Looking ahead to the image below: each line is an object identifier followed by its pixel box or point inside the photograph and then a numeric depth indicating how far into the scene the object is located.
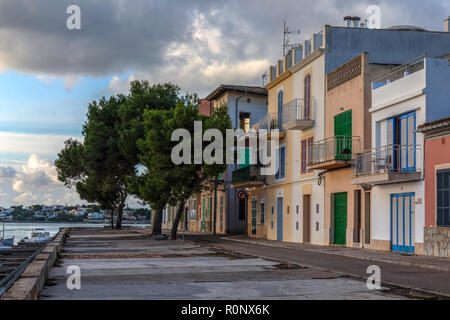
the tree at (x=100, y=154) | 45.59
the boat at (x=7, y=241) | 56.28
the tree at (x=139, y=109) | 42.75
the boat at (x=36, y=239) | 54.28
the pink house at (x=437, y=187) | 19.84
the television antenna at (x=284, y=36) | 38.66
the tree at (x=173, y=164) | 33.53
